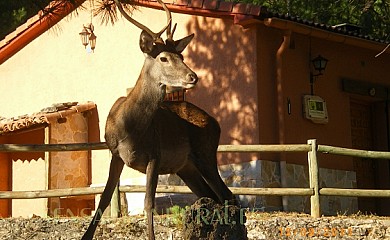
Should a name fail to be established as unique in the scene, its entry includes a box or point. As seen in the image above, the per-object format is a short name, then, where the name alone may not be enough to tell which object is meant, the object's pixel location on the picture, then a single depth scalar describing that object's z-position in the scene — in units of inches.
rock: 269.3
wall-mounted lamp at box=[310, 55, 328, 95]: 587.8
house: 561.0
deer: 314.7
